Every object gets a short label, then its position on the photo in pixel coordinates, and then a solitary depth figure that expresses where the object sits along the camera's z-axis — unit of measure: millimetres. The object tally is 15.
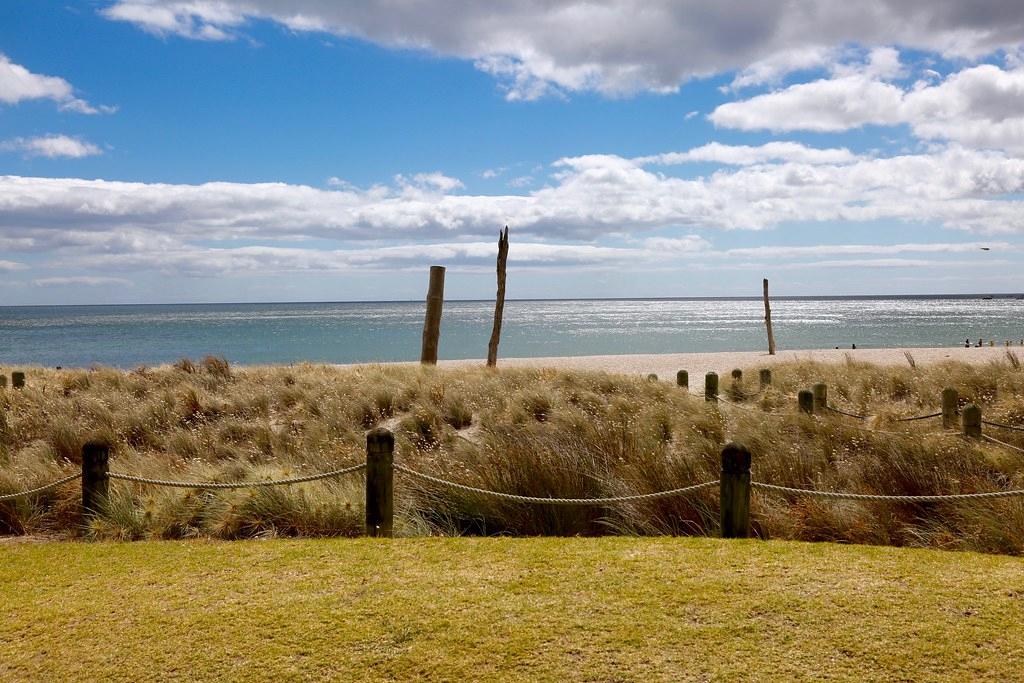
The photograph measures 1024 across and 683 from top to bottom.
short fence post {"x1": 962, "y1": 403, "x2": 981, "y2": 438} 9266
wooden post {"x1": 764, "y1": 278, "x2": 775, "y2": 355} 32441
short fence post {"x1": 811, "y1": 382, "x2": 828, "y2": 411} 11987
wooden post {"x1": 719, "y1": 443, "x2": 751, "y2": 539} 5801
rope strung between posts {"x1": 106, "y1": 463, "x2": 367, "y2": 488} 6359
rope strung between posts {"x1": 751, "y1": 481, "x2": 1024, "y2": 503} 5672
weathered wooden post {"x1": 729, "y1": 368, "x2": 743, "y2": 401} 14586
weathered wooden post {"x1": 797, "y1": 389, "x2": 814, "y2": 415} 11156
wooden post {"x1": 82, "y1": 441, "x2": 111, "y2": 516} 6879
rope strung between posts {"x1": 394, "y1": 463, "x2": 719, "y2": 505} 6020
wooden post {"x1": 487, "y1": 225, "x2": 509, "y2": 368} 18572
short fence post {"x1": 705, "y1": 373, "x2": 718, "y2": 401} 13744
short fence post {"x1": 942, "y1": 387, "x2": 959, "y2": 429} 10820
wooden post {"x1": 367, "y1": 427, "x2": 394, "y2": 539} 6188
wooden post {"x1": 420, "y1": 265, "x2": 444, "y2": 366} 17609
